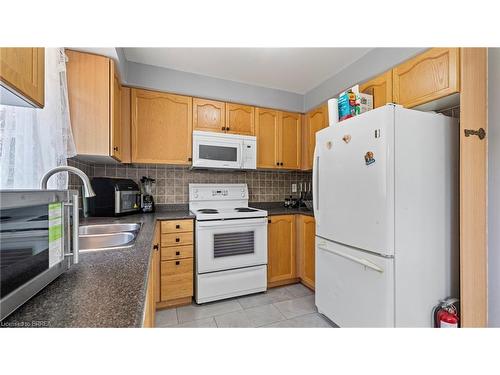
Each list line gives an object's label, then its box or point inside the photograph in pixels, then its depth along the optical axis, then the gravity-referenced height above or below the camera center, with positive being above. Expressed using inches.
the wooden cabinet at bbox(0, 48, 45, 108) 20.3 +12.1
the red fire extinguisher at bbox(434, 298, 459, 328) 49.2 -29.9
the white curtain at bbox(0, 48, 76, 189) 38.0 +10.7
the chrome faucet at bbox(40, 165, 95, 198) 32.1 +1.5
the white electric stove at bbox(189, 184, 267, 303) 79.4 -25.3
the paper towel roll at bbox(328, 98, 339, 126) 70.2 +25.4
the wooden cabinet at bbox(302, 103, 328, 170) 94.6 +28.3
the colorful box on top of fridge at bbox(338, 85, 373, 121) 66.9 +26.9
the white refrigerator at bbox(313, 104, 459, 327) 49.2 -6.9
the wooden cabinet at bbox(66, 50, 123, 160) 61.4 +25.4
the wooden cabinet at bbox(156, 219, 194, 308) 77.7 -27.9
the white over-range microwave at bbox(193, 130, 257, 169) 88.2 +16.1
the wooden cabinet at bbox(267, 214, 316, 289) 91.6 -27.6
